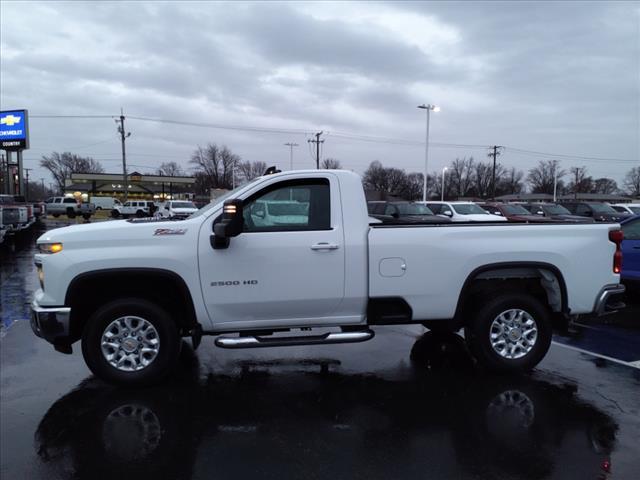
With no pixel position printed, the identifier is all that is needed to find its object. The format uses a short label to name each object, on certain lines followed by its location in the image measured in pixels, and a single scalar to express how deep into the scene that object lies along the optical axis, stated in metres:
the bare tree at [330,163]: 93.59
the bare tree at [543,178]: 118.31
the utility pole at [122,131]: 51.44
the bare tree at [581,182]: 111.75
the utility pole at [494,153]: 81.69
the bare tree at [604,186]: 123.75
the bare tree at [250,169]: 114.37
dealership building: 87.12
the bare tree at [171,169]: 127.69
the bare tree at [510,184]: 126.44
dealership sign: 43.50
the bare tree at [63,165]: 120.19
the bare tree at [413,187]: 109.31
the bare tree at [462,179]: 126.50
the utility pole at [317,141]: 57.38
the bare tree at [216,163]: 114.62
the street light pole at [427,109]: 40.00
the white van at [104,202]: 59.06
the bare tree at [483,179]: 122.54
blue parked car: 8.28
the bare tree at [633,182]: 126.44
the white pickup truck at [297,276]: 4.54
